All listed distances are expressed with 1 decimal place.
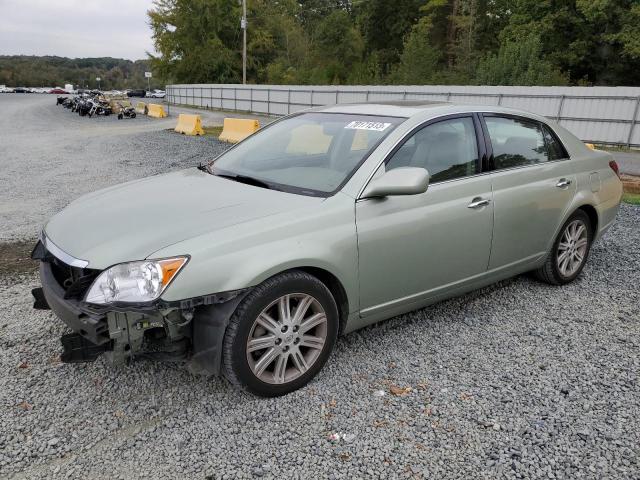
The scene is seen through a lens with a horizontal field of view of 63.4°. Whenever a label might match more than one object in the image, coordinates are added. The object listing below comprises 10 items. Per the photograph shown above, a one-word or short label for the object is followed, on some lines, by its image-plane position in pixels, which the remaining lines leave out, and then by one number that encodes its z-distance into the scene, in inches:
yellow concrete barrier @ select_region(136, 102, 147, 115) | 1345.6
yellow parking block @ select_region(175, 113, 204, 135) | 768.9
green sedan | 103.1
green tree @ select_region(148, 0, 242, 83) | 2356.1
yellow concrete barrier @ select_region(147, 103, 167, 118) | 1218.0
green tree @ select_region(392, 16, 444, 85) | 1736.0
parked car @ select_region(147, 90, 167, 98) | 3459.6
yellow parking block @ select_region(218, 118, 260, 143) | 642.2
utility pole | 1593.5
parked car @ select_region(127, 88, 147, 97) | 3767.2
